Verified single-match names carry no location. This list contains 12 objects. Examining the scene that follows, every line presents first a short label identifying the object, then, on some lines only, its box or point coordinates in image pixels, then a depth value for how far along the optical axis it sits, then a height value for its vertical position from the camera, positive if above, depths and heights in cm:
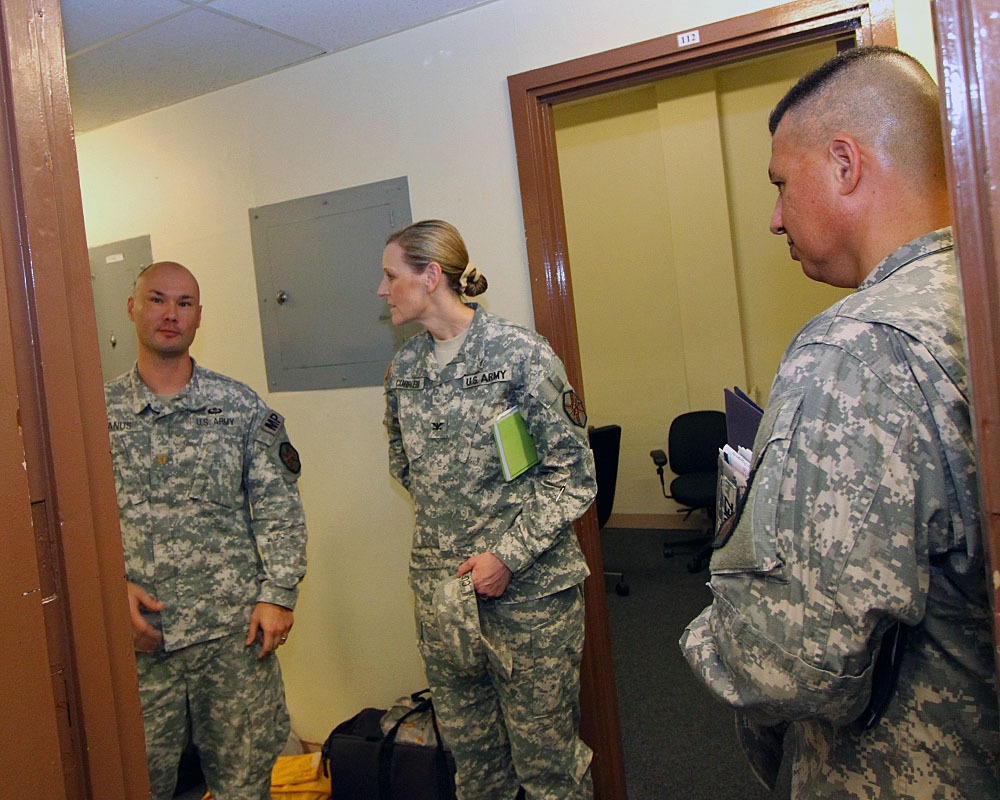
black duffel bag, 210 -104
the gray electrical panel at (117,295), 292 +54
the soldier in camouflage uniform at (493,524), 183 -33
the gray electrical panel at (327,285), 248 +43
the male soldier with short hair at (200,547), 184 -32
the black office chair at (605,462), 371 -42
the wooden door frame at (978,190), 46 +9
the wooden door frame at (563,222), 201 +48
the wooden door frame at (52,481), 56 -3
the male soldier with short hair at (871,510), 76 -17
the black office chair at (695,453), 422 -48
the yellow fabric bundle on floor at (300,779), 232 -115
